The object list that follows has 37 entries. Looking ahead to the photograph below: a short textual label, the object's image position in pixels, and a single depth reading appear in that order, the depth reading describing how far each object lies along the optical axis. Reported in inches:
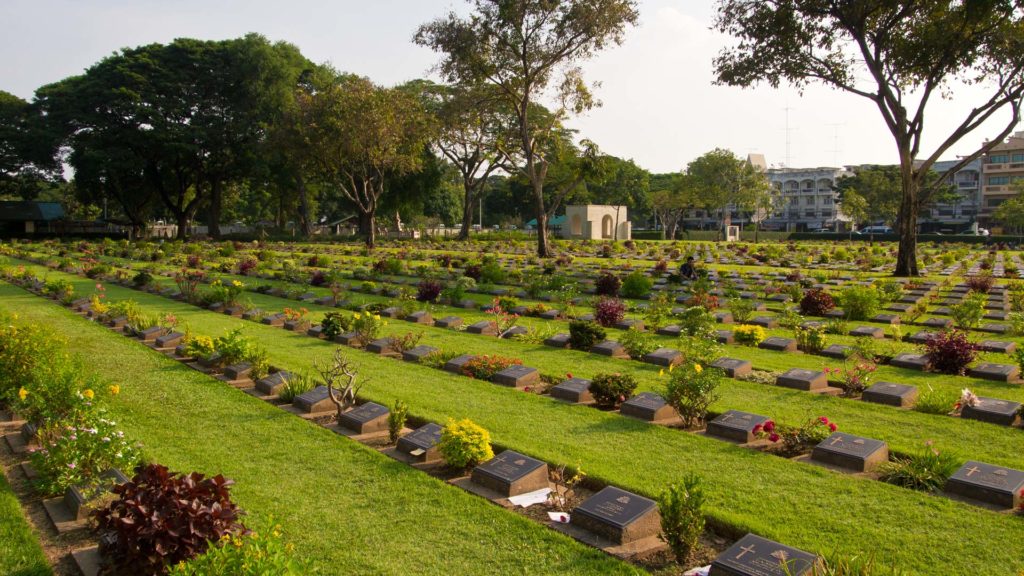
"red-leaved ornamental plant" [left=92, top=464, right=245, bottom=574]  149.8
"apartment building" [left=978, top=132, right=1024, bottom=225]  3147.1
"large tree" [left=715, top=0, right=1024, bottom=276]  812.0
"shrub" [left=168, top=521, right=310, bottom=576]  128.0
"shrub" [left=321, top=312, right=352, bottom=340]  468.1
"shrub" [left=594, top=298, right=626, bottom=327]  514.3
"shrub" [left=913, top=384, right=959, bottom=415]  291.1
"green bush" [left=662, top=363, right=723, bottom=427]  277.5
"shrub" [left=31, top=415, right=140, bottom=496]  208.4
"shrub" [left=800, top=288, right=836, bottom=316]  575.8
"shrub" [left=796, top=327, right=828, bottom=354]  426.0
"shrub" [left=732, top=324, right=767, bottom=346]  452.0
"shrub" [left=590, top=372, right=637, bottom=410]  307.0
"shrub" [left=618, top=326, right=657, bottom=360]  407.8
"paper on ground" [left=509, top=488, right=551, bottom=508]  210.5
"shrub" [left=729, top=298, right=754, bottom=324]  531.2
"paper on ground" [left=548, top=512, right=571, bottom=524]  198.5
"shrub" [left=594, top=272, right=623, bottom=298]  711.1
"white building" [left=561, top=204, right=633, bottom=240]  2359.7
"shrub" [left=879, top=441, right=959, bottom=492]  217.6
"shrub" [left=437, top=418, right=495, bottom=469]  231.6
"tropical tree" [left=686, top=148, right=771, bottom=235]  2511.1
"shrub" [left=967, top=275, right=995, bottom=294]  701.3
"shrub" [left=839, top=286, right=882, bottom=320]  557.3
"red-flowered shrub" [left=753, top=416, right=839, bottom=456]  252.8
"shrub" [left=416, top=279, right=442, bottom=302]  646.5
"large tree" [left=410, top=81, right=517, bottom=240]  1704.0
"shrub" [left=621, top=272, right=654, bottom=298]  697.0
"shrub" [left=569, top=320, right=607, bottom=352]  434.6
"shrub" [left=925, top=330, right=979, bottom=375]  362.9
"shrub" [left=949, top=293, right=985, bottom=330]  494.9
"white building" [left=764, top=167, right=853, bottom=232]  3902.6
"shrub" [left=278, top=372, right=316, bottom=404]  317.4
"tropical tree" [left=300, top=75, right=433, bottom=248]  1416.1
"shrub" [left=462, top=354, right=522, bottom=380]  359.9
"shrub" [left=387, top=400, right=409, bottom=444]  264.7
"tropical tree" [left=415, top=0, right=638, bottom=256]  1125.1
